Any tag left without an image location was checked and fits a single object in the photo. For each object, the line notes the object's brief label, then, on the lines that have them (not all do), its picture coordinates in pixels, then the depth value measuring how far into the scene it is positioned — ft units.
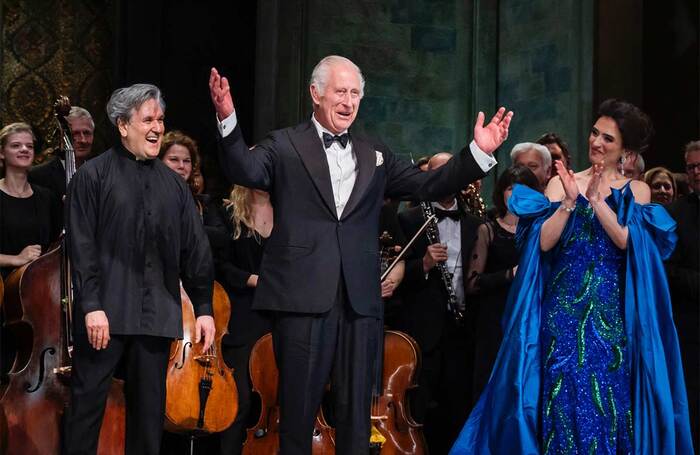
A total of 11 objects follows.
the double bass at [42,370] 29.09
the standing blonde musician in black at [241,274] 33.71
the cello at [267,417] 31.40
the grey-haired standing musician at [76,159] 38.42
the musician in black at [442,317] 35.65
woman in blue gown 27.71
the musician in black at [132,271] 25.82
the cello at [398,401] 32.58
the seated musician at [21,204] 34.88
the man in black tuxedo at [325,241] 23.80
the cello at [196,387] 30.63
